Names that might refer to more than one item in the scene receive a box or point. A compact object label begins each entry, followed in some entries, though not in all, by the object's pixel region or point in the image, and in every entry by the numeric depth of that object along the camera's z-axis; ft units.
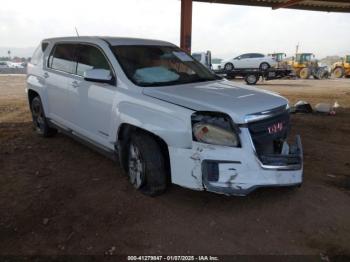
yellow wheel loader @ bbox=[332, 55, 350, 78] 104.06
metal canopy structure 37.24
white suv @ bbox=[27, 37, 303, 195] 11.55
